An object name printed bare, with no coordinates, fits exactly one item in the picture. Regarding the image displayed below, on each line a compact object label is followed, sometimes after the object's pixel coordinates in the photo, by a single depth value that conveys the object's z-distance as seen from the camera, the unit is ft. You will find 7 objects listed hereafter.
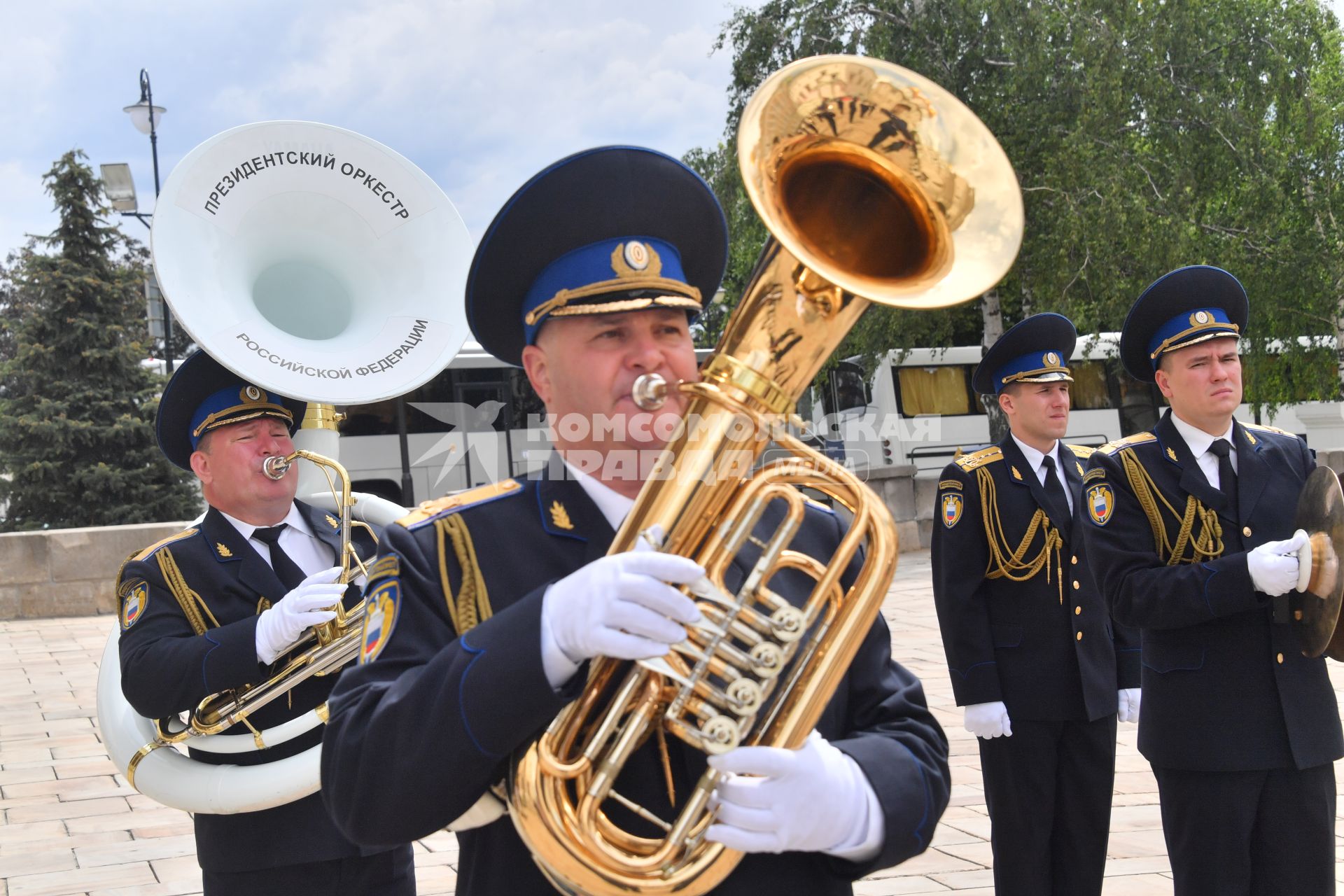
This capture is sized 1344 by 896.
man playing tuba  4.70
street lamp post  48.80
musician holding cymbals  10.04
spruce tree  63.00
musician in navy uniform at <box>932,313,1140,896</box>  12.67
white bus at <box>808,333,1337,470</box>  61.31
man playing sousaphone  9.60
